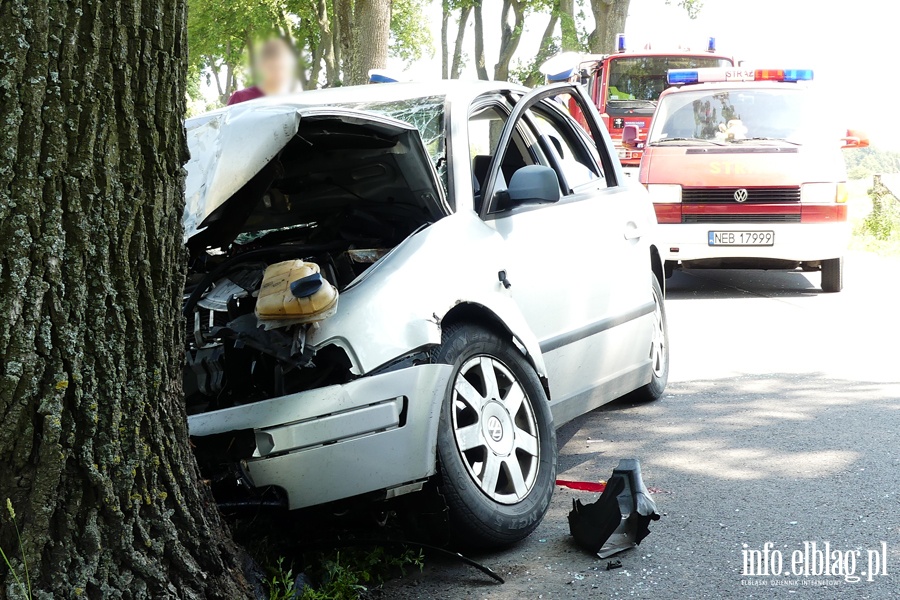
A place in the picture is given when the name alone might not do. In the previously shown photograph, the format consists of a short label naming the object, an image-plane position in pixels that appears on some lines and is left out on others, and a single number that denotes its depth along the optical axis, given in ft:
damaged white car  11.64
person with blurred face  23.22
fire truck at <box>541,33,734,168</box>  56.70
